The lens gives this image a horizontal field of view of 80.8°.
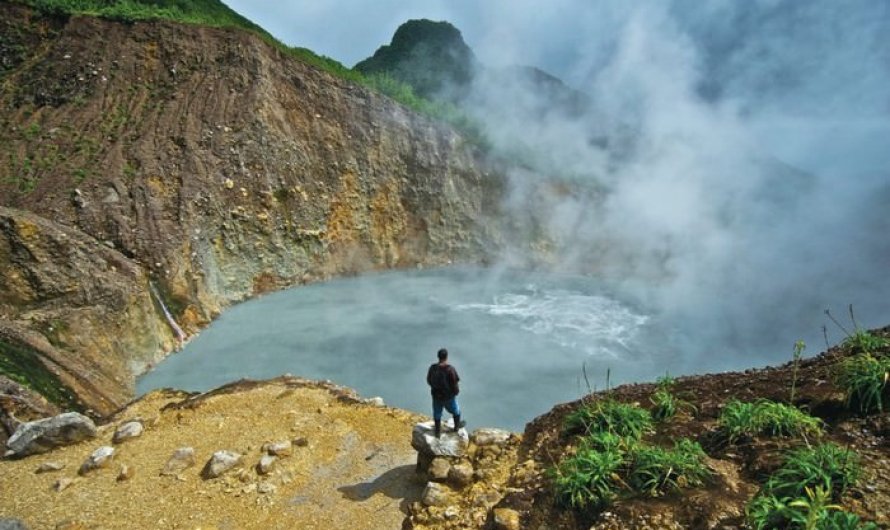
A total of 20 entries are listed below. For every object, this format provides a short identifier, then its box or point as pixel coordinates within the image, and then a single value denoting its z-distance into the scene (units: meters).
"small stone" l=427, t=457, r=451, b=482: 7.55
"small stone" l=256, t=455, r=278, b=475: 8.37
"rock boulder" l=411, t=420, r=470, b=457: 7.87
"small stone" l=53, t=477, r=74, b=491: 7.98
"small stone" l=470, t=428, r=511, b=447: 8.05
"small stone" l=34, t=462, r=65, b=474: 8.55
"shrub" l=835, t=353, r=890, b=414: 5.72
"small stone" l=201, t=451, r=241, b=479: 8.30
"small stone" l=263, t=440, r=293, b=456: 8.81
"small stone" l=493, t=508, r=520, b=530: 5.73
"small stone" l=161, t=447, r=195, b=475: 8.48
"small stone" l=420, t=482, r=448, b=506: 7.01
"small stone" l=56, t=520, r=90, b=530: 7.04
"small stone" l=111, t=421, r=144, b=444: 9.59
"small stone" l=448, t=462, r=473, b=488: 7.29
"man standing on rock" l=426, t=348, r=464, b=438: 7.90
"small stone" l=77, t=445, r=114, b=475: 8.48
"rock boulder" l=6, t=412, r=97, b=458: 9.10
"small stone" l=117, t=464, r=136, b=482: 8.23
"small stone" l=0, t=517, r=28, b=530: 6.63
